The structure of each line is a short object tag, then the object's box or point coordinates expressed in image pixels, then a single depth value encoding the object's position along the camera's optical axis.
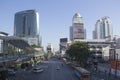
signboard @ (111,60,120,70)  24.17
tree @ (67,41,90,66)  37.45
